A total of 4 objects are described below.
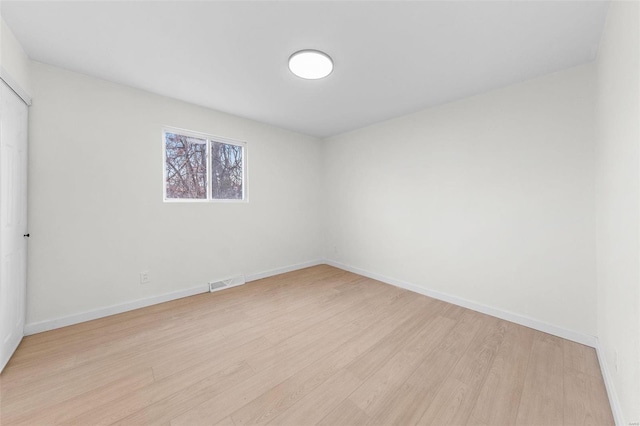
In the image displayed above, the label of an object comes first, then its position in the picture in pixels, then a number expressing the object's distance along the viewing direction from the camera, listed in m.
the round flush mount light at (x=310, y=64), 1.92
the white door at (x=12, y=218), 1.62
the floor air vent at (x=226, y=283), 3.12
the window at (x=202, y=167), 2.92
